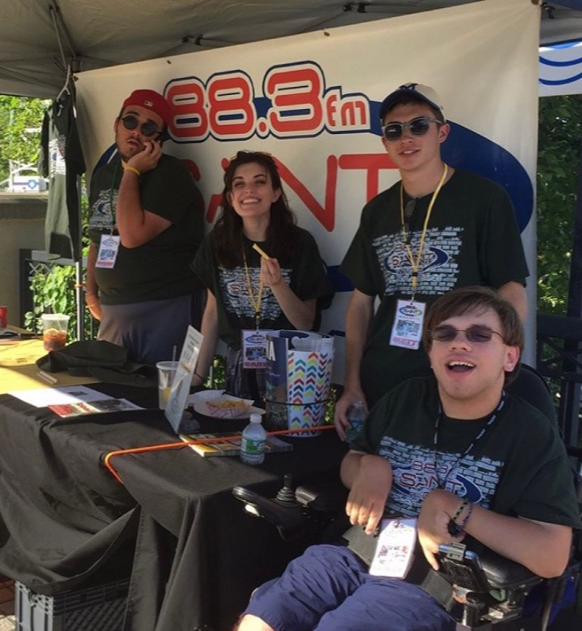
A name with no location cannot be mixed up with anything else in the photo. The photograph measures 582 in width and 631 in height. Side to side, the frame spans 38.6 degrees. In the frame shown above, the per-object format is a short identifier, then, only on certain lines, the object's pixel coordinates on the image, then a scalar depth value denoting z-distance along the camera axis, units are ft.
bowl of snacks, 8.25
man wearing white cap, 7.61
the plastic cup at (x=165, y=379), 8.33
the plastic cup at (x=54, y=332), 11.31
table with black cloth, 6.21
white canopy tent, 10.79
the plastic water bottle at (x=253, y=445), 6.97
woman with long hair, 9.45
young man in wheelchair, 5.63
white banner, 8.73
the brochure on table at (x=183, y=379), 7.51
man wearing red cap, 11.28
